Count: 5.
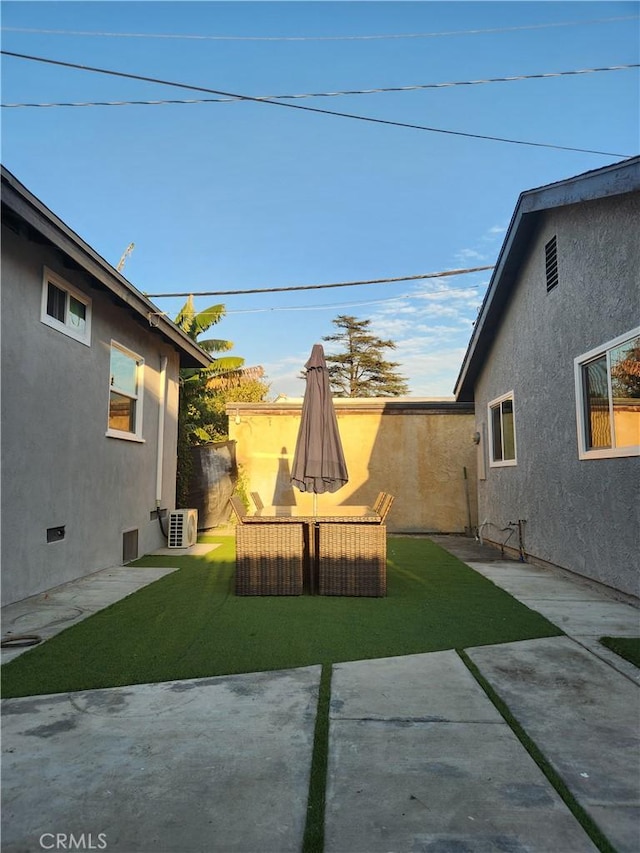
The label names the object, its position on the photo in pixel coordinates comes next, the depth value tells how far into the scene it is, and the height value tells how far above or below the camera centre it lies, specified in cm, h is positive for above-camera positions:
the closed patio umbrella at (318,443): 662 +50
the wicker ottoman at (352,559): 555 -79
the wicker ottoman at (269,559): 555 -78
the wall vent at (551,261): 680 +284
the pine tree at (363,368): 3769 +812
